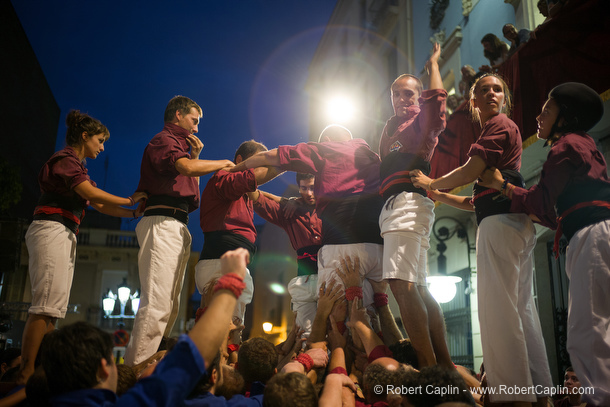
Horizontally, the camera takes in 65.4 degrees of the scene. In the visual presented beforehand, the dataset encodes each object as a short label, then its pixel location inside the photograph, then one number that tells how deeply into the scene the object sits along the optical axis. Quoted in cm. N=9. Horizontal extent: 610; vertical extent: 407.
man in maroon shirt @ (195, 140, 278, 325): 441
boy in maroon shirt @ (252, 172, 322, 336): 493
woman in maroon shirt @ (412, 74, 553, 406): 304
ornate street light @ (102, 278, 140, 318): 1238
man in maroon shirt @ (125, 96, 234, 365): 376
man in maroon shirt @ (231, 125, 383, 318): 399
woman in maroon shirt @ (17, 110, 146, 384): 372
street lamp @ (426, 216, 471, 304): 798
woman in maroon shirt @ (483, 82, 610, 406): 269
